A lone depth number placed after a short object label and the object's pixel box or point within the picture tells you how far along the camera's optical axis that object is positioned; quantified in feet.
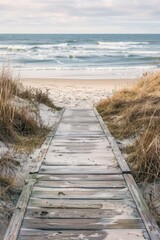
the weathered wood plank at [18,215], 9.55
